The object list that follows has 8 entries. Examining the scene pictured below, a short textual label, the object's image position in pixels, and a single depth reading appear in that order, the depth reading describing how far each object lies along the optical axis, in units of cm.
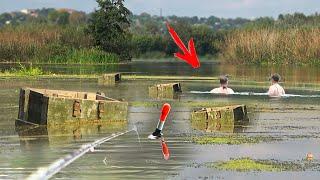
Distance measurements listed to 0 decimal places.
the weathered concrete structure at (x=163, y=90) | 4328
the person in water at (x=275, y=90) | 4187
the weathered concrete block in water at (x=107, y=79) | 5362
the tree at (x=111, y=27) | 11575
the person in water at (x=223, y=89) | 3997
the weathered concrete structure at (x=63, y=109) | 2703
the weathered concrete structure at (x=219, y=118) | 2811
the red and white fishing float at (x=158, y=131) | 2477
